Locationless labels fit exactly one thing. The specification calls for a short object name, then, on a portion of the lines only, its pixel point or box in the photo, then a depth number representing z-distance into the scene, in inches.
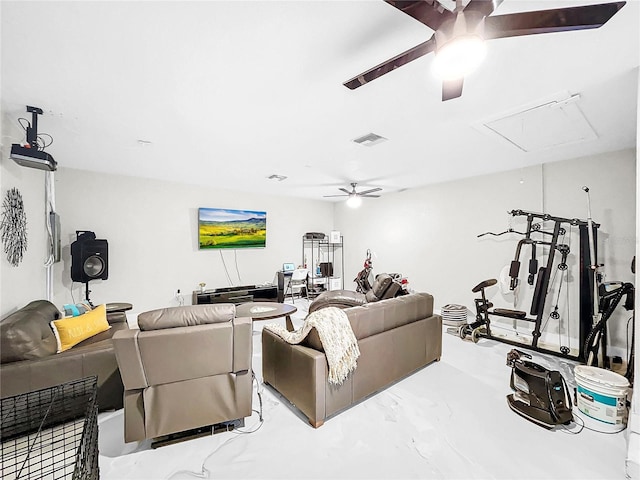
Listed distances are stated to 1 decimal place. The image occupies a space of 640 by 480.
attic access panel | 94.0
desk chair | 259.9
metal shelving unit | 285.9
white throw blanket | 86.0
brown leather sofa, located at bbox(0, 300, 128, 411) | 77.9
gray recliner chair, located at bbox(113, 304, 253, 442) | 71.9
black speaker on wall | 163.6
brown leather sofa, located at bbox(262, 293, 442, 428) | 85.4
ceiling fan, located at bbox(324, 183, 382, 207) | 202.1
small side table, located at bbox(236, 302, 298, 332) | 147.5
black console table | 209.0
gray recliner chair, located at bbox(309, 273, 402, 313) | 170.7
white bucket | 86.1
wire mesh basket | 70.2
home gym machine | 134.3
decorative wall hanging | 93.1
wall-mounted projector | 88.7
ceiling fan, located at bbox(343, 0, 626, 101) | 42.8
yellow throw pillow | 96.7
